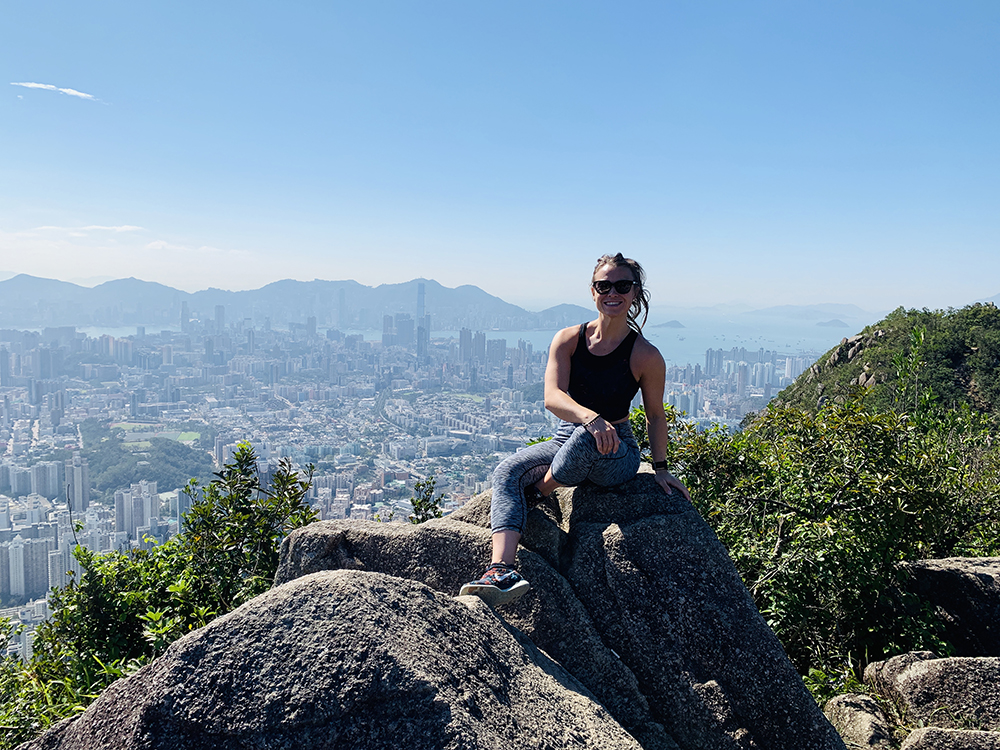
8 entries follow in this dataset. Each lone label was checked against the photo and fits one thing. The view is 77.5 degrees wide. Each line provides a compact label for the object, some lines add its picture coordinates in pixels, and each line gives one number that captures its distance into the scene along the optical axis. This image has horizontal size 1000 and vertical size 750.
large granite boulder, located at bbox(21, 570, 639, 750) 2.42
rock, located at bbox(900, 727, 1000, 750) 4.12
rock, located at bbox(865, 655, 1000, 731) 4.61
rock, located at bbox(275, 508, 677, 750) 3.68
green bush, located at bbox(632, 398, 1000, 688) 5.70
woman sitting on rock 4.46
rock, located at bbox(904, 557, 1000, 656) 5.73
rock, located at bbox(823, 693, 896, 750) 4.34
